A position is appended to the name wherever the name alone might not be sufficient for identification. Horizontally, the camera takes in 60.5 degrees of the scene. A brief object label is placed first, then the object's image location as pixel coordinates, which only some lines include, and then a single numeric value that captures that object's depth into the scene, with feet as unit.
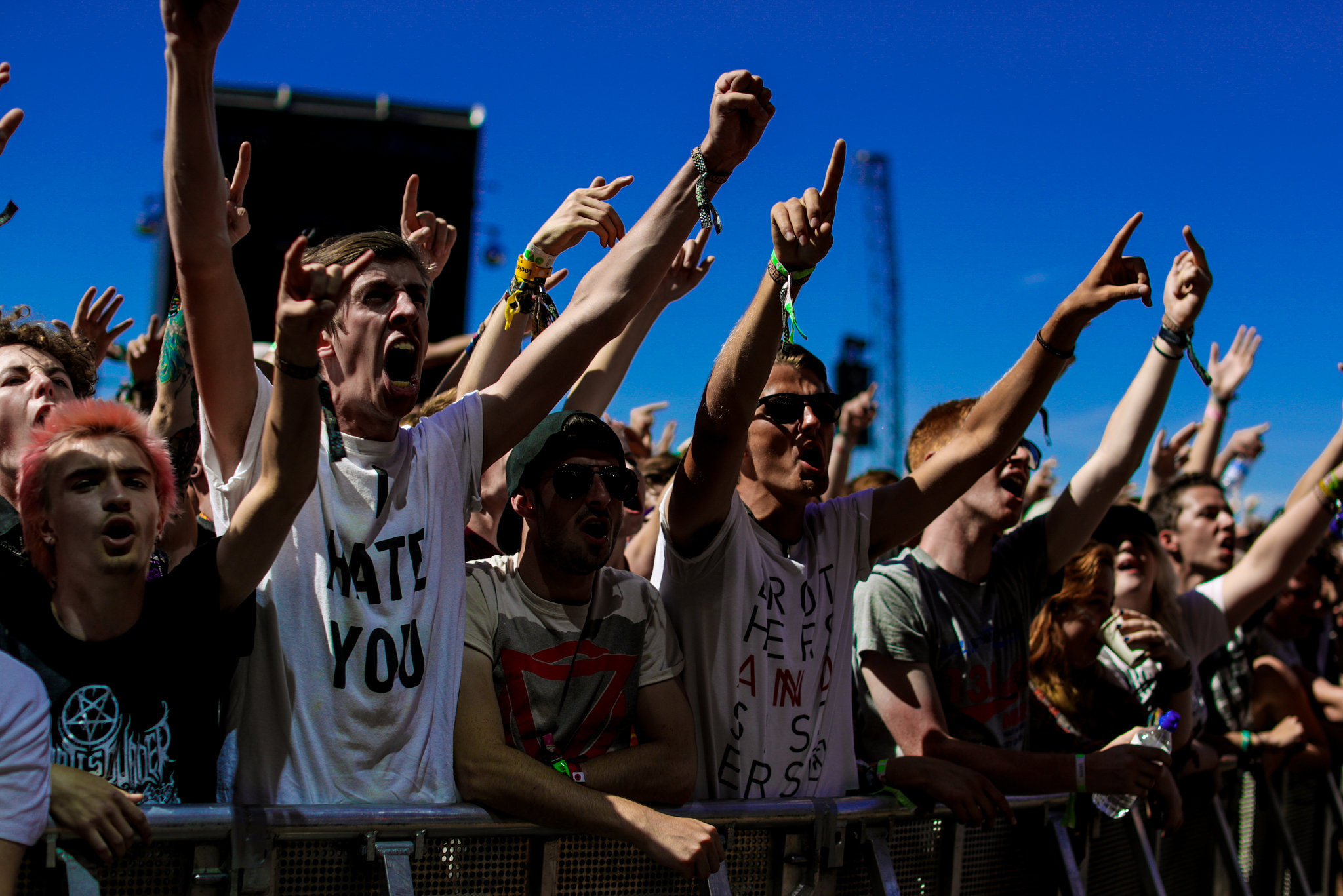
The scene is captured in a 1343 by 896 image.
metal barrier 7.21
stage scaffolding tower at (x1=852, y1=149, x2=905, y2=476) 167.32
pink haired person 6.92
